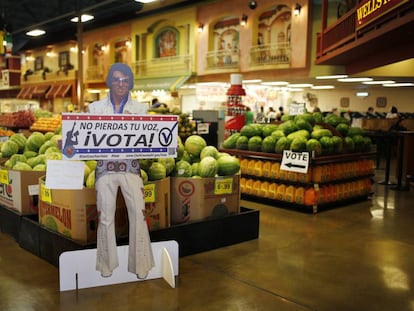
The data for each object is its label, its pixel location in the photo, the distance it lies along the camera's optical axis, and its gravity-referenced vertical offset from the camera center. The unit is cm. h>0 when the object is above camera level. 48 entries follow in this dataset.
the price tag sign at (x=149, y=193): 392 -78
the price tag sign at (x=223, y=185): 458 -82
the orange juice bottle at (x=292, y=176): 625 -96
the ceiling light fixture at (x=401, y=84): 1738 +99
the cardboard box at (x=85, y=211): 374 -94
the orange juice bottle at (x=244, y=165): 692 -90
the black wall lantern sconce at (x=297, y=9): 1414 +313
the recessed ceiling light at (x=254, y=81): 1584 +95
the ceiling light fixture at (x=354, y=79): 1446 +96
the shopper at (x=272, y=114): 1694 -27
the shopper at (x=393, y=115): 1604 -21
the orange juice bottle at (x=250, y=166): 680 -91
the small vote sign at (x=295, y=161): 601 -74
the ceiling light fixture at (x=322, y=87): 1892 +92
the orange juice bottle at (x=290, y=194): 630 -122
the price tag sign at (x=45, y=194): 394 -81
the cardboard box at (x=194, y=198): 443 -93
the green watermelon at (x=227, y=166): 471 -63
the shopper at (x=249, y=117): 1238 -29
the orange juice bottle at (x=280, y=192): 642 -122
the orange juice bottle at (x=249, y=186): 686 -122
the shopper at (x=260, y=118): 1376 -35
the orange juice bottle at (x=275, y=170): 645 -91
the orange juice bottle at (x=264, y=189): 663 -123
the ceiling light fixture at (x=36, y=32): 1045 +168
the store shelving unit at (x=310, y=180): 617 -106
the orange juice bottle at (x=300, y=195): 618 -122
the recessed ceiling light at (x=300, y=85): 1816 +92
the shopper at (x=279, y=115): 1700 -30
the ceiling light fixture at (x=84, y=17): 1003 +199
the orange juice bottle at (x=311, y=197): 611 -122
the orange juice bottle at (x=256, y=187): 677 -121
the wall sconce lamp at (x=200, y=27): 1733 +307
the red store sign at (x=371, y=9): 664 +163
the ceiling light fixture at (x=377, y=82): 1583 +96
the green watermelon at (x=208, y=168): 454 -63
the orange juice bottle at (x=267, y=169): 655 -91
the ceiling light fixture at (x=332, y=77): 1357 +98
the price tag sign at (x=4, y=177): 470 -79
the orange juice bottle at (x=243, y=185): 697 -122
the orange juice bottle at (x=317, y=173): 614 -90
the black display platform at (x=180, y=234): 390 -124
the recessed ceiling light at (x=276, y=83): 1630 +92
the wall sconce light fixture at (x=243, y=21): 1596 +308
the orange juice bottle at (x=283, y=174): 635 -96
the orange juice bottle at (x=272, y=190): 654 -122
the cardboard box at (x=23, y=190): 451 -89
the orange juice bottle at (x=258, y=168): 668 -91
